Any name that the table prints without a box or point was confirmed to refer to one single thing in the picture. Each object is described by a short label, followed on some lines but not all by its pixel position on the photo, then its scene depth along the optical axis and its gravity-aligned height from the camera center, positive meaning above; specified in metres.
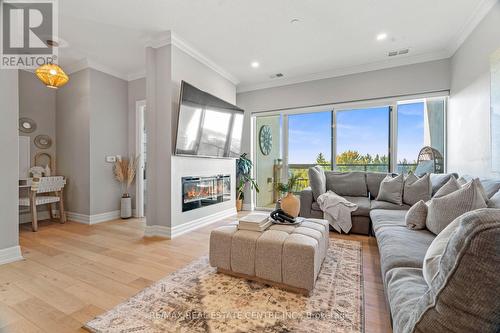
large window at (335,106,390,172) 4.08 +0.49
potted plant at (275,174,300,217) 2.26 -0.38
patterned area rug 1.38 -1.00
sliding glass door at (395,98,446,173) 3.96 +0.66
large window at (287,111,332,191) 4.50 +0.48
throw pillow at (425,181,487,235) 1.68 -0.31
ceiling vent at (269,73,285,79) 4.44 +1.82
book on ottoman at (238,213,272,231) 1.97 -0.53
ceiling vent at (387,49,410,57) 3.47 +1.80
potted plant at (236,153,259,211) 4.89 -0.25
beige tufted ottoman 1.66 -0.71
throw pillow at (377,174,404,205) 3.13 -0.37
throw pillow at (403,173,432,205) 2.95 -0.33
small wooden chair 3.39 -0.51
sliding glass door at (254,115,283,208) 5.08 +0.16
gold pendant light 2.87 +1.19
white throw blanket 3.22 -0.67
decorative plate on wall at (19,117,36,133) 3.84 +0.71
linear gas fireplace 3.45 -0.45
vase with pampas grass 4.19 -0.19
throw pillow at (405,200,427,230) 2.03 -0.48
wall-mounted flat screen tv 3.17 +0.66
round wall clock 5.16 +0.61
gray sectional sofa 0.56 -0.34
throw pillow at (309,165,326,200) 3.55 -0.28
